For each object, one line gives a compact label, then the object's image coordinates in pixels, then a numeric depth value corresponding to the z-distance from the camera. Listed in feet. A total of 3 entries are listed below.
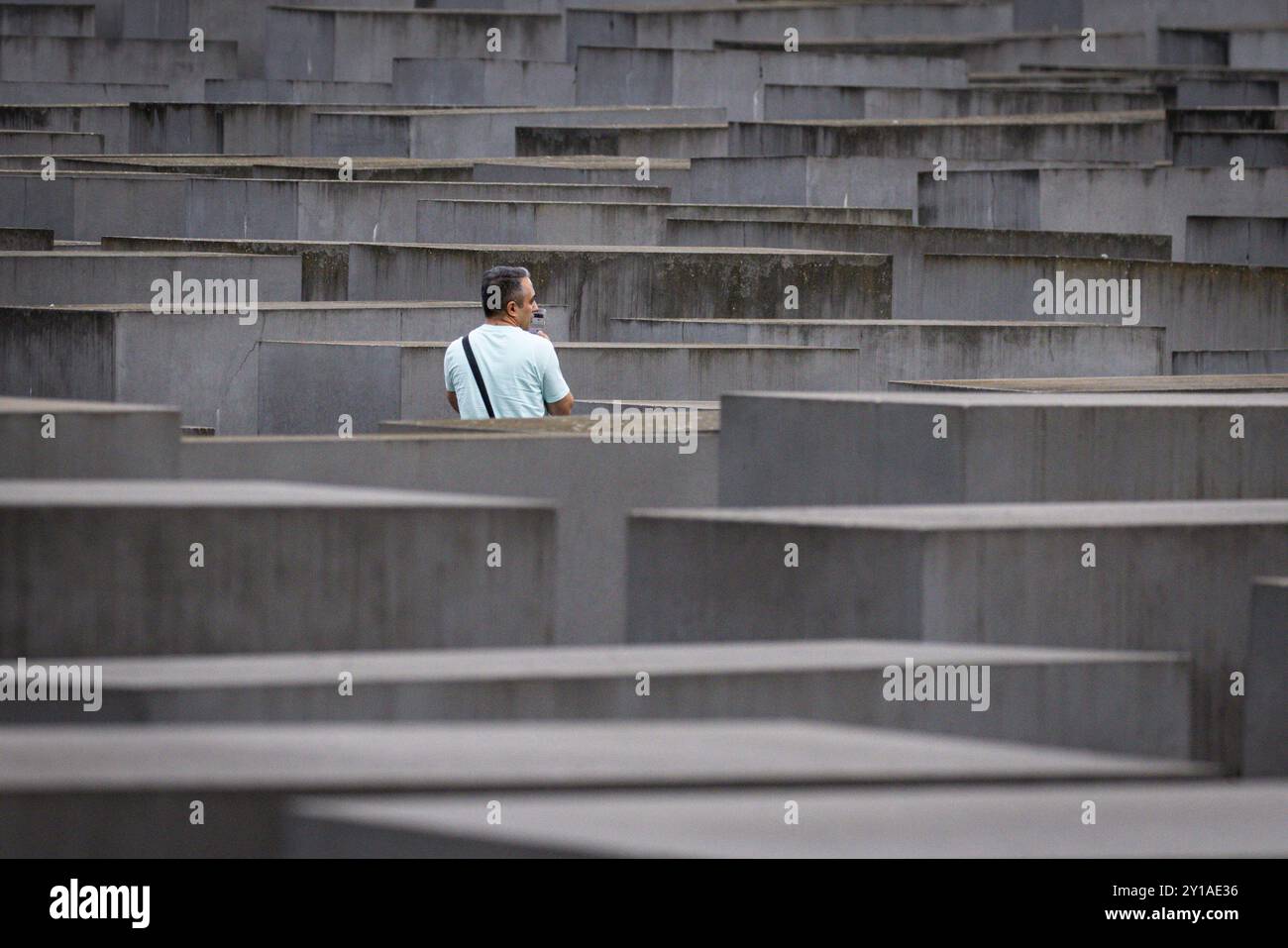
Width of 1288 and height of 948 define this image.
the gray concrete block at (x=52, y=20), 86.43
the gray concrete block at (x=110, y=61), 78.38
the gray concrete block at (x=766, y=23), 82.43
